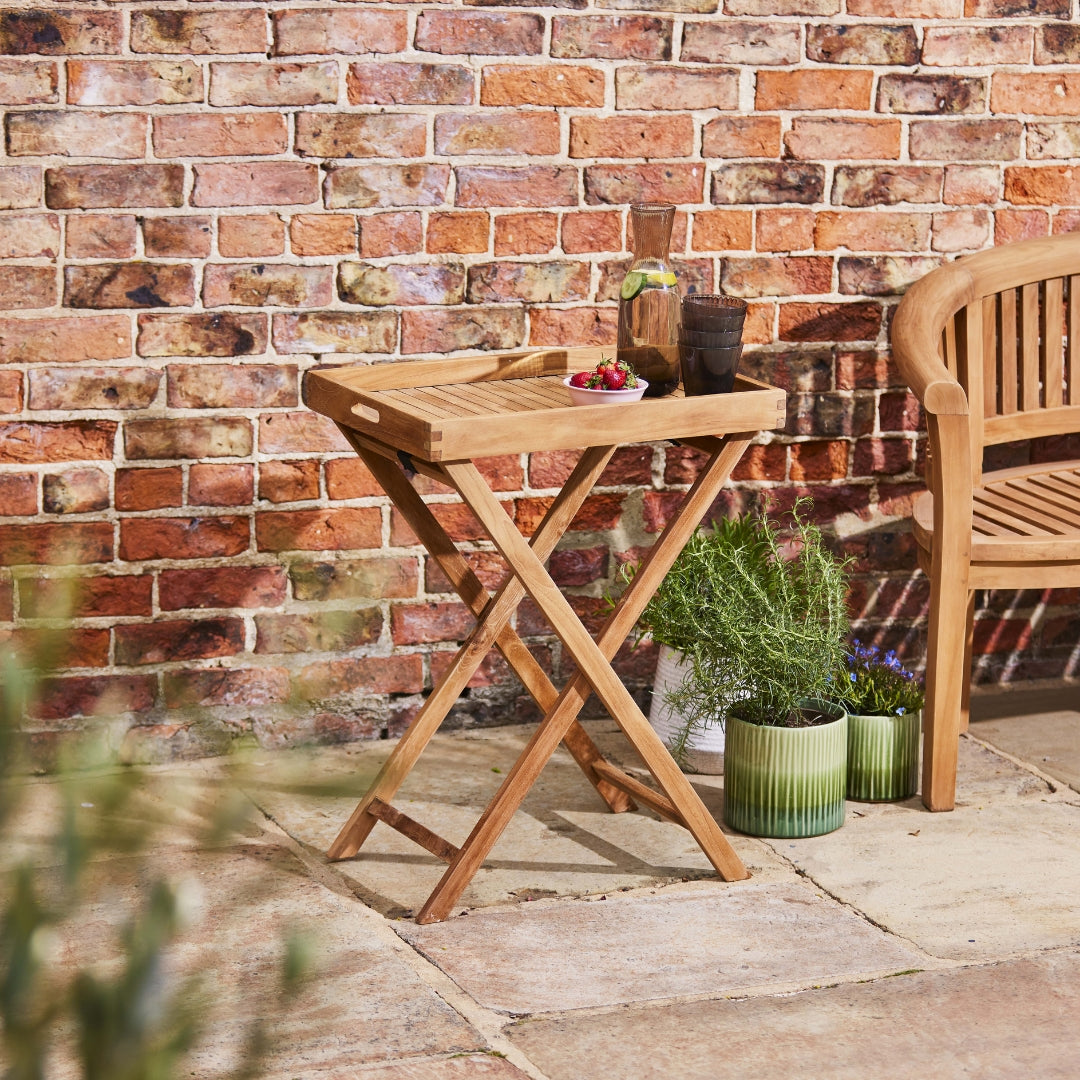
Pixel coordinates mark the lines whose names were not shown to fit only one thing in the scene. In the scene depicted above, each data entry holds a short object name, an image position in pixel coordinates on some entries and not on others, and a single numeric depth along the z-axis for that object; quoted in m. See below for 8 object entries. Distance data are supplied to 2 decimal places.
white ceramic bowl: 4.75
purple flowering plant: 5.83
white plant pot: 6.07
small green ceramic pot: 5.76
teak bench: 5.50
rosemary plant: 5.52
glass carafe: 4.91
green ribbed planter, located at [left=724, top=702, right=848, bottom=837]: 5.38
